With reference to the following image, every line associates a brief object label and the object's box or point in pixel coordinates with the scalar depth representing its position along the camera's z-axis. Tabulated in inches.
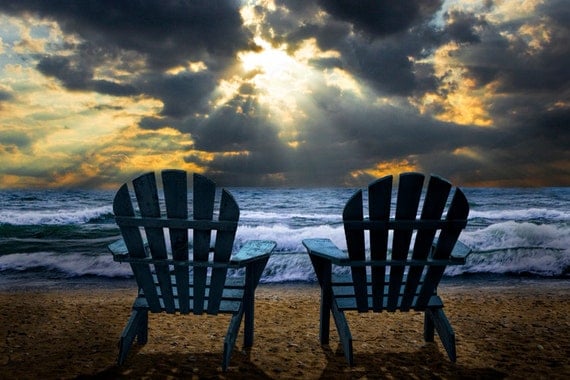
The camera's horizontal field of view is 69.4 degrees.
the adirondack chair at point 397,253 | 118.4
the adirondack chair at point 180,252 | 117.3
